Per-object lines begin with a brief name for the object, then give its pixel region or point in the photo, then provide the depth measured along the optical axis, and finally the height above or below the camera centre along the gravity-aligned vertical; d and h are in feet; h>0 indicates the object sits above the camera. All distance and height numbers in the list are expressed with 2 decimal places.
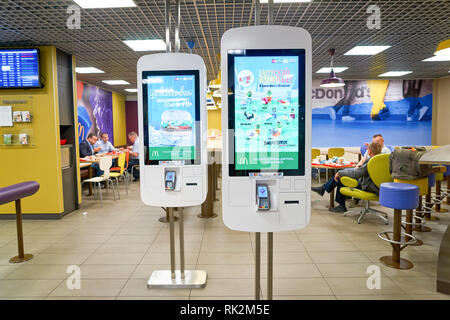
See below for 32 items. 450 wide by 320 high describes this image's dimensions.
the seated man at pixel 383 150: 19.99 -1.17
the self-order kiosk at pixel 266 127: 5.81 +0.16
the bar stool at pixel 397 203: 11.05 -2.46
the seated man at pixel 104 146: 30.78 -0.81
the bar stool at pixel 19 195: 11.48 -2.13
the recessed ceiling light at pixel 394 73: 29.84 +5.85
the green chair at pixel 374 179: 15.70 -2.31
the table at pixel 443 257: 9.52 -3.79
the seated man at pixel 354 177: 16.87 -2.65
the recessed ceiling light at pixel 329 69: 27.48 +5.79
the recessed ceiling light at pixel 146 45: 18.31 +5.55
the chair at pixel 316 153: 27.97 -1.61
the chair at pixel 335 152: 29.68 -1.64
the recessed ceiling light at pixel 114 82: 32.63 +5.84
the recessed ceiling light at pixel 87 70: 25.46 +5.64
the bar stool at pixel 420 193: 13.08 -2.67
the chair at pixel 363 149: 26.07 -1.24
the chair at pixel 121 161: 25.26 -1.90
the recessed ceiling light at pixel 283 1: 12.91 +5.51
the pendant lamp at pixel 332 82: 21.81 +3.67
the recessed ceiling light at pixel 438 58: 23.68 +5.72
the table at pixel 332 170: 20.07 -2.33
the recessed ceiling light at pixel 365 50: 20.39 +5.62
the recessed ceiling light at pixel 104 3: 12.55 +5.41
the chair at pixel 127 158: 29.22 -1.98
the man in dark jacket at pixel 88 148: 28.27 -0.90
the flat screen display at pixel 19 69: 17.37 +3.84
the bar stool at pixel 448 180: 17.70 -3.13
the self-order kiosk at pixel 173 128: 8.25 +0.24
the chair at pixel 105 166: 22.28 -2.01
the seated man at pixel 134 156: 31.55 -1.88
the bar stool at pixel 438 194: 17.36 -3.46
